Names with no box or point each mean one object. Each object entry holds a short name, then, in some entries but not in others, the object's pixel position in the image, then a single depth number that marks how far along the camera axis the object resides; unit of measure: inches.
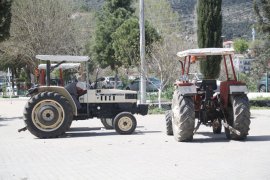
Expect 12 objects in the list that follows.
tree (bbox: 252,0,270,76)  1019.2
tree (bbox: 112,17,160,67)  1414.5
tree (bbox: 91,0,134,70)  1861.5
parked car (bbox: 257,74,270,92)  1717.5
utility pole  1027.3
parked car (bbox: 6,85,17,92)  1895.5
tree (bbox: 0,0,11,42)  996.6
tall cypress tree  1039.6
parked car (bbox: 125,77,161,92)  1549.0
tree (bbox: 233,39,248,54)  2675.2
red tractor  542.3
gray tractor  621.6
